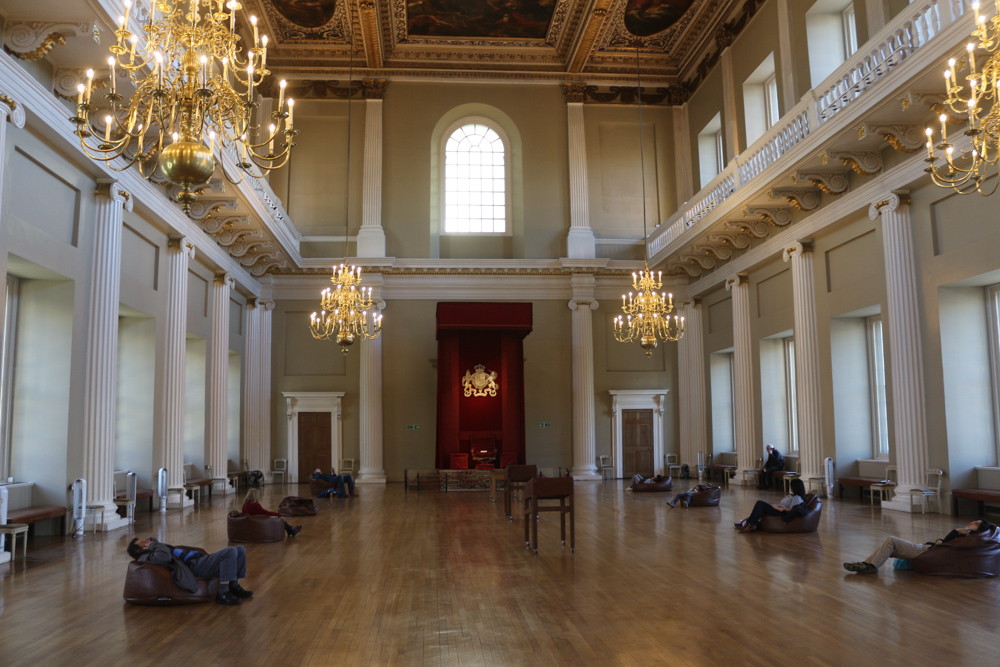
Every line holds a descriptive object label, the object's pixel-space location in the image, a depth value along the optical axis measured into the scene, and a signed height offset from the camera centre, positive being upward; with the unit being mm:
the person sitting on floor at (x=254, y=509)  9734 -1109
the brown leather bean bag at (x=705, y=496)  13094 -1408
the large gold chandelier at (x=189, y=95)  5340 +2525
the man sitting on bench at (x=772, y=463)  16297 -1061
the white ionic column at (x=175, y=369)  13727 +984
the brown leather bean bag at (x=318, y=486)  15930 -1361
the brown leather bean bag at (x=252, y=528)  9516 -1330
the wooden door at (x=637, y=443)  21109 -763
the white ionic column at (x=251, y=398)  19578 +610
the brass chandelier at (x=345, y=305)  13969 +2177
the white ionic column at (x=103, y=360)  10492 +906
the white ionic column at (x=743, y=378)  17656 +822
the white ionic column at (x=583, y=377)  20594 +1072
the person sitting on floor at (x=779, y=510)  9680 -1240
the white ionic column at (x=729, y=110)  18094 +7337
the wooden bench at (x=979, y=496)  10406 -1196
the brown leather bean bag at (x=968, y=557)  6789 -1311
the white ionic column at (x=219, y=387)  16547 +763
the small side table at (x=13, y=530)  7925 -1094
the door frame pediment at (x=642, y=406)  21156 +269
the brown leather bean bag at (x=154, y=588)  6113 -1321
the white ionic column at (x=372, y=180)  20797 +6633
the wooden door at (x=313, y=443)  20453 -595
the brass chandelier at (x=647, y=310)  14555 +2059
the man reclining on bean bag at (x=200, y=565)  6168 -1159
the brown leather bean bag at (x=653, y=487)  16375 -1534
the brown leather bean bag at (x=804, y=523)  9695 -1394
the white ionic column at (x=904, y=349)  11758 +967
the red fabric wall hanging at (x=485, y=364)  17672 +1205
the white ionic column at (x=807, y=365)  14844 +927
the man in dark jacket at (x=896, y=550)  6949 -1272
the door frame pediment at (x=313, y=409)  20422 +318
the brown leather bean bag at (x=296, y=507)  12297 -1383
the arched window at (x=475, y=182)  22219 +6873
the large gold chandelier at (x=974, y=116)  6078 +2421
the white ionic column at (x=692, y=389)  20812 +712
